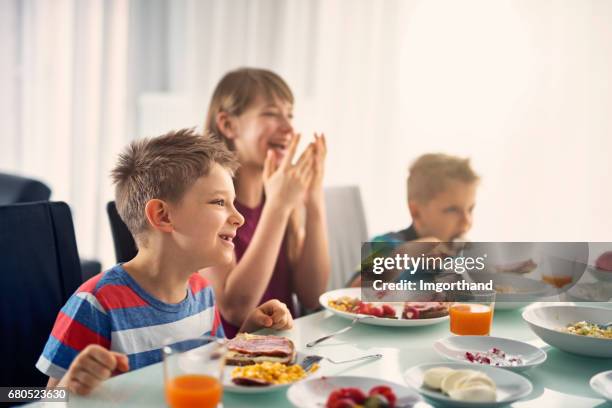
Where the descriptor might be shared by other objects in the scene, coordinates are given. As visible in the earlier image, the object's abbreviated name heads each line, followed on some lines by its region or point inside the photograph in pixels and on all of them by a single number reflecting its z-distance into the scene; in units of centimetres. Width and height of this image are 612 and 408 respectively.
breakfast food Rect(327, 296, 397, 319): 137
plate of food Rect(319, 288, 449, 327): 132
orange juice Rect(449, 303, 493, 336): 129
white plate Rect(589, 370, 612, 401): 94
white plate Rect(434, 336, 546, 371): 112
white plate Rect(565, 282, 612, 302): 148
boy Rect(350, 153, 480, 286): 203
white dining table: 93
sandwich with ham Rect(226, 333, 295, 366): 104
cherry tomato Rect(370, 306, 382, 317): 137
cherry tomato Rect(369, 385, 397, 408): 85
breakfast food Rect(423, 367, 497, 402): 87
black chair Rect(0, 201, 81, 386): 121
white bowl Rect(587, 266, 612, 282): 145
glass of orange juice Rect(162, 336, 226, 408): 81
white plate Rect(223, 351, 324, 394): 92
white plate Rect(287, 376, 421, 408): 89
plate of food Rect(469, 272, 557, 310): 152
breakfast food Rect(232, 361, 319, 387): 93
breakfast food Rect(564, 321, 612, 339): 118
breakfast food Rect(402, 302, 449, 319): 136
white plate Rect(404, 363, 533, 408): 87
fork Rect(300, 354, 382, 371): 106
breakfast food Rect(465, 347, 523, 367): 109
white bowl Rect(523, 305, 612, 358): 113
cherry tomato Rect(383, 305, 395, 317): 137
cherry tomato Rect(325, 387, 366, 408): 84
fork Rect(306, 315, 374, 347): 121
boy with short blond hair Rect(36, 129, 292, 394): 117
